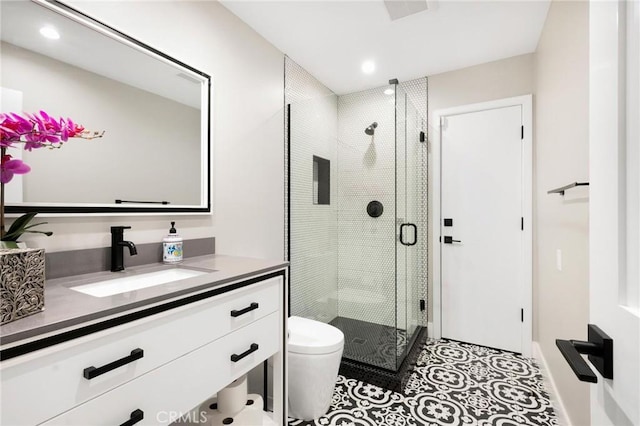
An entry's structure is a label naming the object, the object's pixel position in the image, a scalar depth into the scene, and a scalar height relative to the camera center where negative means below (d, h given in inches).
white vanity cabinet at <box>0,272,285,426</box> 27.0 -17.1
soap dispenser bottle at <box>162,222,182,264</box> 58.6 -6.8
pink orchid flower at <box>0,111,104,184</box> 33.6 +9.7
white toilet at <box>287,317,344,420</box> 66.8 -35.2
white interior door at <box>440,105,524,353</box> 102.0 -4.7
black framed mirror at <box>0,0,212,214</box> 43.8 +17.6
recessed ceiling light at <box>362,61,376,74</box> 103.6 +51.1
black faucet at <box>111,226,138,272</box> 51.3 -6.1
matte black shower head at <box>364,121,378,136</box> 94.8 +26.5
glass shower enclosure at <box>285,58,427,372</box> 92.0 -0.5
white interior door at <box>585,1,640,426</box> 18.3 +0.9
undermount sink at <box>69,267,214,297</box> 44.7 -11.2
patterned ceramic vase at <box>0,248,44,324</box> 27.7 -6.7
